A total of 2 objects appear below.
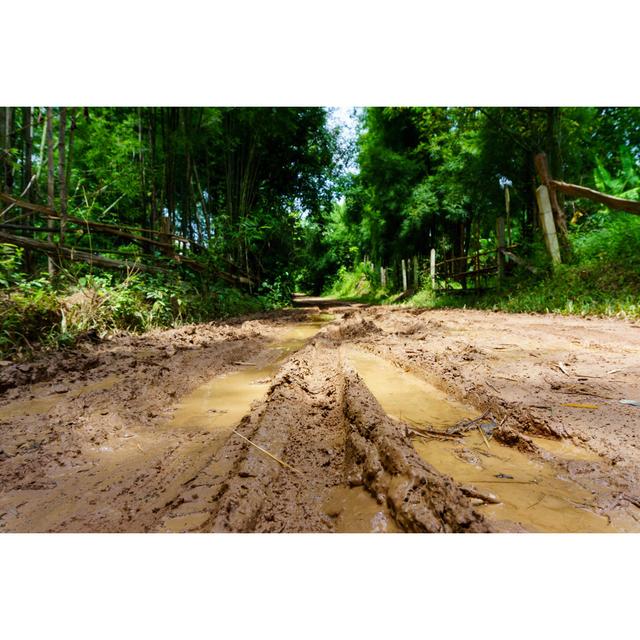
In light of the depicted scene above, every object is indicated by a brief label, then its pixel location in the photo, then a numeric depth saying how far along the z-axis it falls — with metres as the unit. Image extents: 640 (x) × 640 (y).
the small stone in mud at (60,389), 2.94
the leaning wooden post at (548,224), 7.97
